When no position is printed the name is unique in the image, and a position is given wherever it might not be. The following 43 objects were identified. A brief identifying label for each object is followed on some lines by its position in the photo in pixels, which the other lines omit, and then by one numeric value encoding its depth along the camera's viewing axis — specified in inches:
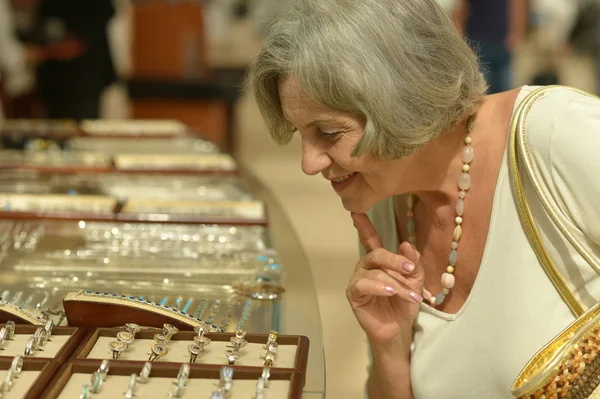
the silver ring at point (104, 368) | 57.1
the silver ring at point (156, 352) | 59.1
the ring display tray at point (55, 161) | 97.1
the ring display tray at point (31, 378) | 55.4
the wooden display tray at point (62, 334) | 57.9
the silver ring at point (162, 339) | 60.3
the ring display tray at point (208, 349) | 59.0
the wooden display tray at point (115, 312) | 61.8
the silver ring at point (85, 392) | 55.5
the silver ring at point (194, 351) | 59.2
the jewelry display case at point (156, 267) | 59.0
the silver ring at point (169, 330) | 60.9
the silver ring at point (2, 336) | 59.9
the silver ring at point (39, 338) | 59.3
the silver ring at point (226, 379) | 56.2
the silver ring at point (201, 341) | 60.0
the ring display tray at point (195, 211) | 81.6
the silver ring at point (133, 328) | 60.8
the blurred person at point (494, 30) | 210.5
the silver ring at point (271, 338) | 60.5
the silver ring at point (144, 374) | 56.9
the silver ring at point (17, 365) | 56.8
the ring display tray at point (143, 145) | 107.6
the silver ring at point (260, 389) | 55.8
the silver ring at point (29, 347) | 58.6
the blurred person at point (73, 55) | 250.1
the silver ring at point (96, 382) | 56.1
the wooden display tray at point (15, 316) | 61.9
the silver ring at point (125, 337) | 59.9
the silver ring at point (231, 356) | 58.8
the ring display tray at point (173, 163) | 96.6
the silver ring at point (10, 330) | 60.5
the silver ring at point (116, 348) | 58.8
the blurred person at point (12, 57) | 237.1
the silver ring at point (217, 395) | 55.3
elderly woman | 61.9
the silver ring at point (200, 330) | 61.0
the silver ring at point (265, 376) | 56.9
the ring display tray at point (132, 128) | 119.9
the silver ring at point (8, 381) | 55.9
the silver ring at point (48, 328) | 60.3
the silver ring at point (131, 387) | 55.7
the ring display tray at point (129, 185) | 88.4
